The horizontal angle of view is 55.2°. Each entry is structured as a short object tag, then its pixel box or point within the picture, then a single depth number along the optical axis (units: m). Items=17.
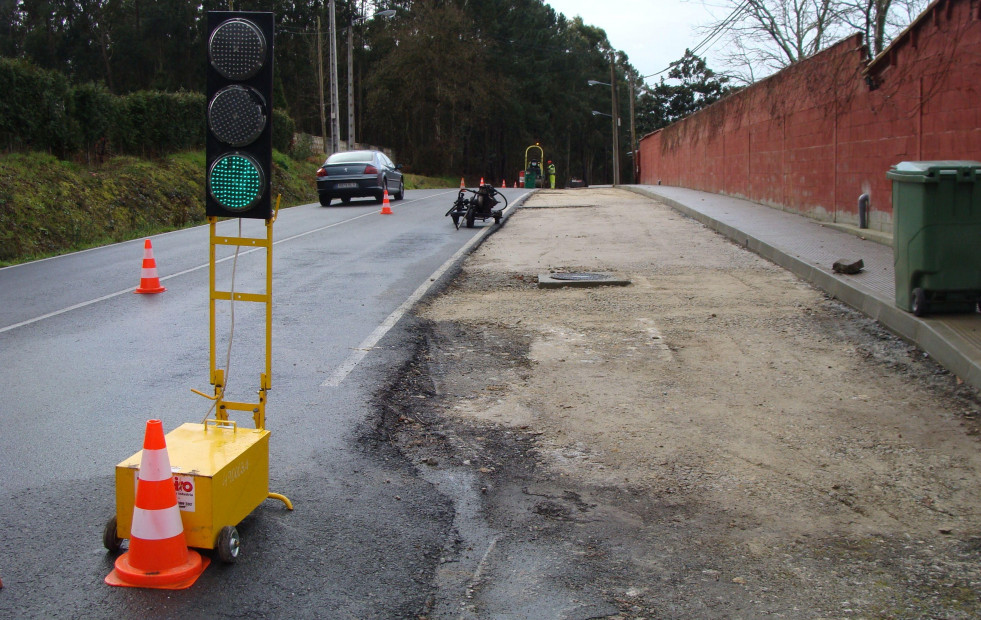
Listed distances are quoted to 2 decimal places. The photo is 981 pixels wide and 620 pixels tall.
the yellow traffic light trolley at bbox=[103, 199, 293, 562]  3.78
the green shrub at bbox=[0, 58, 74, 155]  20.73
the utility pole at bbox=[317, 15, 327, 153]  49.38
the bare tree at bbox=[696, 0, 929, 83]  18.11
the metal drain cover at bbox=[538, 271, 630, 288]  11.25
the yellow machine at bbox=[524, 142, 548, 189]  55.19
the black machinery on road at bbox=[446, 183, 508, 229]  18.95
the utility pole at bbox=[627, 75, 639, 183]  57.41
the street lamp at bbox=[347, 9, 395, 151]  43.06
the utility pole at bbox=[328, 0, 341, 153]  36.53
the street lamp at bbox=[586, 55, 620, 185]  55.39
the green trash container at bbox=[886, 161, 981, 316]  7.74
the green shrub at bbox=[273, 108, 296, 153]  38.28
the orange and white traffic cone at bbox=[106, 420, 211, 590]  3.64
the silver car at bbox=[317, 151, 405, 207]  25.20
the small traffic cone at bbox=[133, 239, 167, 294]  11.27
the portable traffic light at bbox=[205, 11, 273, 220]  4.29
